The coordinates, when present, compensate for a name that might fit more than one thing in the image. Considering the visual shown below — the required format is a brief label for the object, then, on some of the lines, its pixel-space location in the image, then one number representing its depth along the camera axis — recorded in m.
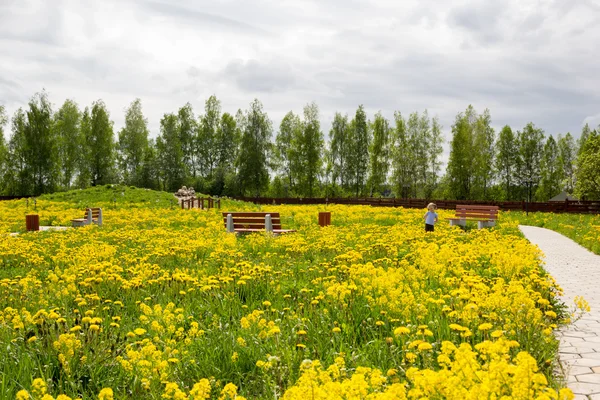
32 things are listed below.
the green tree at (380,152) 63.72
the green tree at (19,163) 58.22
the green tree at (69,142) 64.94
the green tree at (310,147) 63.78
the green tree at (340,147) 67.19
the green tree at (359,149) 65.56
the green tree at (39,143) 57.22
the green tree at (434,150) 63.25
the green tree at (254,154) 60.62
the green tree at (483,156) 58.50
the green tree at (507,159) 66.50
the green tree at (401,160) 61.94
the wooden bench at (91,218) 18.67
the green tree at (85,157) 64.34
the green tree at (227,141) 70.31
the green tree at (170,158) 63.78
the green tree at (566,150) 73.38
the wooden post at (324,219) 17.59
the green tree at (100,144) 63.56
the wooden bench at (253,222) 13.73
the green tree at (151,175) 63.81
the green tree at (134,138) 68.50
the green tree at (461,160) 57.78
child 13.83
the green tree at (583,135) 72.16
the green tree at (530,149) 68.00
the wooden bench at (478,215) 17.28
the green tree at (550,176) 71.50
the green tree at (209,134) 70.44
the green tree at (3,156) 62.66
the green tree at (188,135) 70.75
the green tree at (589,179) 36.22
